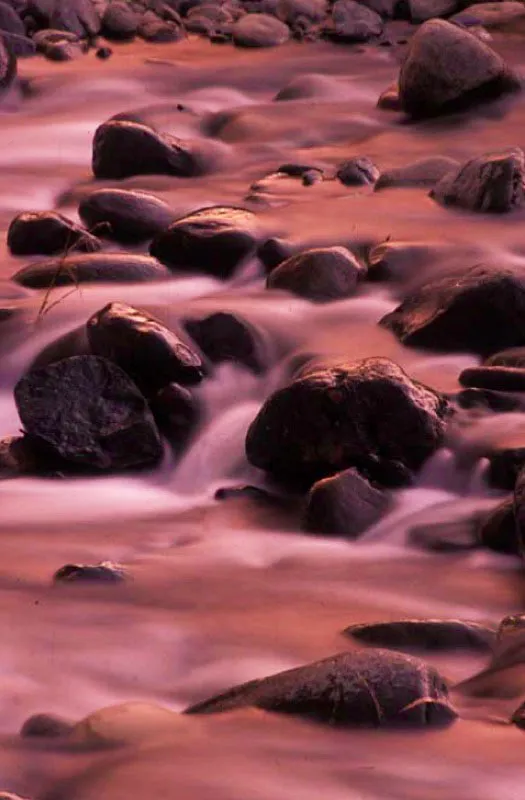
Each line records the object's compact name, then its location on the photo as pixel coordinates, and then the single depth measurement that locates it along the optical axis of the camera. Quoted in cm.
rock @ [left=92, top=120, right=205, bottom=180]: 1360
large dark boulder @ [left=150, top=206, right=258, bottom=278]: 1102
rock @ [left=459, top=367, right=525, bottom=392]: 885
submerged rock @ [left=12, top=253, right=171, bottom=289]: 1060
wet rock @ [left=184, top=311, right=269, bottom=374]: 965
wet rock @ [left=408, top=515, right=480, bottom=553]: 752
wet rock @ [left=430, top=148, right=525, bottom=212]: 1177
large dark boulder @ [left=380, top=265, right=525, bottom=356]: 935
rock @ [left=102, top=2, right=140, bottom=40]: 2047
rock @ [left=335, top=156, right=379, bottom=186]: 1334
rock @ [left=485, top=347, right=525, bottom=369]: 916
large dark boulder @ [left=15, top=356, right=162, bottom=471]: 841
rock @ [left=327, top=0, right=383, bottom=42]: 2016
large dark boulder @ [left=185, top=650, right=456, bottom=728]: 525
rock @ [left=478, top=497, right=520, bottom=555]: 730
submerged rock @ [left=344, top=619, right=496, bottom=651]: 605
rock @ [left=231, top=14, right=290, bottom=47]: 2006
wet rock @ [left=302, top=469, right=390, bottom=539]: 756
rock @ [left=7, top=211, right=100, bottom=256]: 1134
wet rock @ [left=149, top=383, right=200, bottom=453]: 900
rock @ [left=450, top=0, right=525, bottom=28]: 1969
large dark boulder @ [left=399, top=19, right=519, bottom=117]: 1463
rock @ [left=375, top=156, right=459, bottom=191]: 1295
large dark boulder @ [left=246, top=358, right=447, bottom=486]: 797
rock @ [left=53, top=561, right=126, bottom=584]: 682
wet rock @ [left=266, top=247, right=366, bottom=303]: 1046
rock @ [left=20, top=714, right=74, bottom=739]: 534
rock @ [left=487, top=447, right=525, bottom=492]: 807
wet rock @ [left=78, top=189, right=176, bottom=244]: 1173
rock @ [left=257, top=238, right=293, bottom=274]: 1109
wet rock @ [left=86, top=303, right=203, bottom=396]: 891
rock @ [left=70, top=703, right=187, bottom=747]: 523
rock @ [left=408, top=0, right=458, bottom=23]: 2091
